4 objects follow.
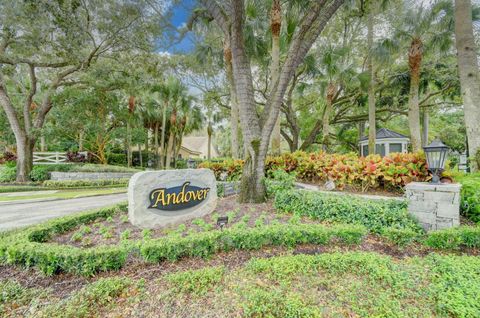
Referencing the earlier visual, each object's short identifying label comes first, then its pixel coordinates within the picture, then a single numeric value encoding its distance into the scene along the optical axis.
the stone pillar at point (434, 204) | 3.56
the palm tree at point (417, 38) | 8.09
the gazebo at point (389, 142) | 11.50
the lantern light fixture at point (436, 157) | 3.84
